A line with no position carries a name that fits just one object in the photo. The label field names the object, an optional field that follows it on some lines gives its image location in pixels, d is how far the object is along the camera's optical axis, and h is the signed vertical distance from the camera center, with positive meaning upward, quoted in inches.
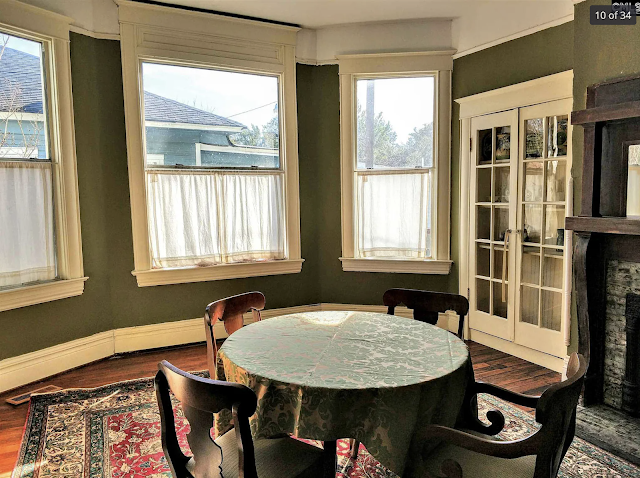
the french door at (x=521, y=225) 142.9 -9.3
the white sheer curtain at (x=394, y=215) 178.5 -6.1
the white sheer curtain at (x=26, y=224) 131.9 -4.8
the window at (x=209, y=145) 157.2 +20.7
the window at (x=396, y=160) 175.2 +15.0
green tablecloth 63.2 -25.8
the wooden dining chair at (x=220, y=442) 55.7 -31.6
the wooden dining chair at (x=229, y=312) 93.0 -23.1
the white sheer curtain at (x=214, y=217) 162.4 -5.2
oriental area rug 93.1 -52.1
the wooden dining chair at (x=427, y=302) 98.0 -22.6
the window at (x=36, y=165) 131.3 +12.3
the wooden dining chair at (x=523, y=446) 55.3 -30.8
